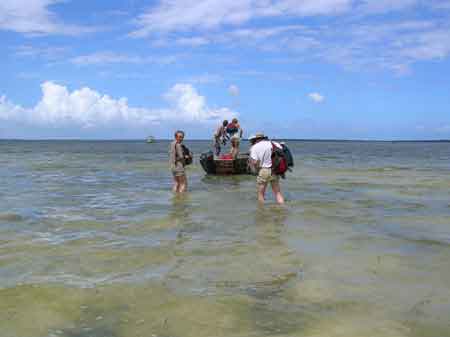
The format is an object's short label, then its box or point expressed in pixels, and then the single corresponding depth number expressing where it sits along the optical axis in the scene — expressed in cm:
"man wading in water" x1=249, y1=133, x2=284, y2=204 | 1051
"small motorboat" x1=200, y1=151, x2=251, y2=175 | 1881
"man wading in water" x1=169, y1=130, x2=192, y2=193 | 1184
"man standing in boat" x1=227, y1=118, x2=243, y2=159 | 1844
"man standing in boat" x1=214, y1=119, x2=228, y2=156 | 1889
